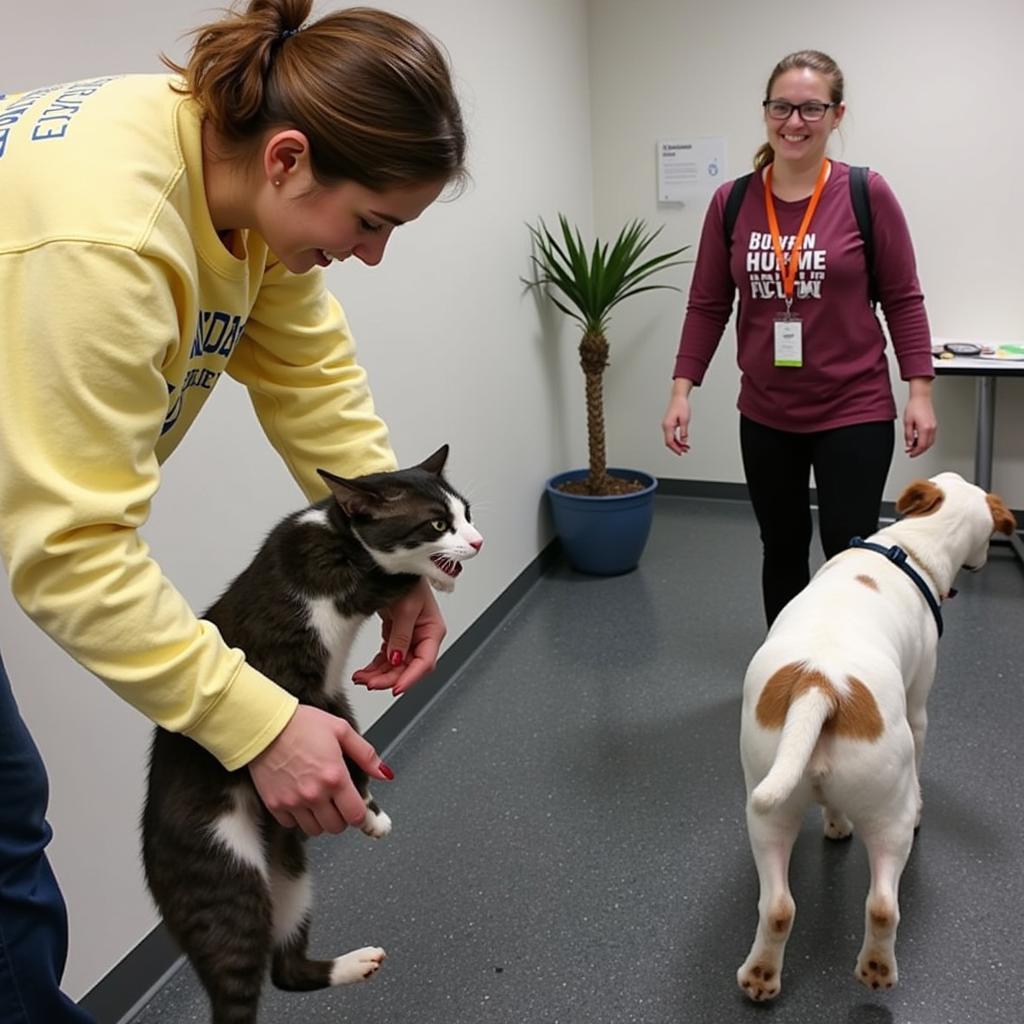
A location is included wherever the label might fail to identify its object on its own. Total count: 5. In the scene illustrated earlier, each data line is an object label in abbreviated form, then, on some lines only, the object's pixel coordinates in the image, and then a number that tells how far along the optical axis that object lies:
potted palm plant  3.44
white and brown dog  1.43
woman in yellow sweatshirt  0.70
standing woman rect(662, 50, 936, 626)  2.23
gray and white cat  1.04
